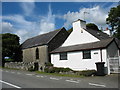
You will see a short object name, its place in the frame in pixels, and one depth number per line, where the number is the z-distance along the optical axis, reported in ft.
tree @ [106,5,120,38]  62.68
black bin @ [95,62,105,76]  34.14
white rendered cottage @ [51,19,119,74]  37.14
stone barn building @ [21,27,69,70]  59.83
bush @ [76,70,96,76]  33.51
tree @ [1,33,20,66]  78.48
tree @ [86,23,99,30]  108.61
